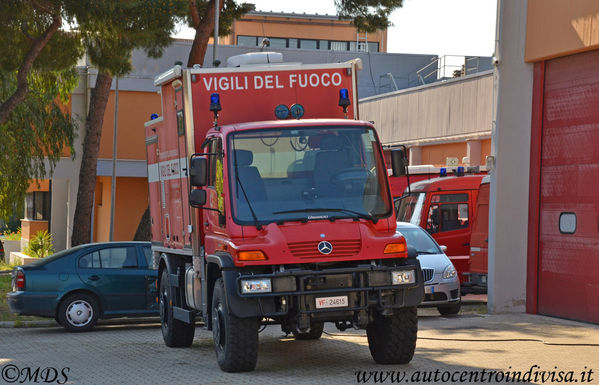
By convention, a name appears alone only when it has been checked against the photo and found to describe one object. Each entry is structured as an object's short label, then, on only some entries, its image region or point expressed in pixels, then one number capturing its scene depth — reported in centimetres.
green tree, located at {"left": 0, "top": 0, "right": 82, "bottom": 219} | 2331
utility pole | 3675
